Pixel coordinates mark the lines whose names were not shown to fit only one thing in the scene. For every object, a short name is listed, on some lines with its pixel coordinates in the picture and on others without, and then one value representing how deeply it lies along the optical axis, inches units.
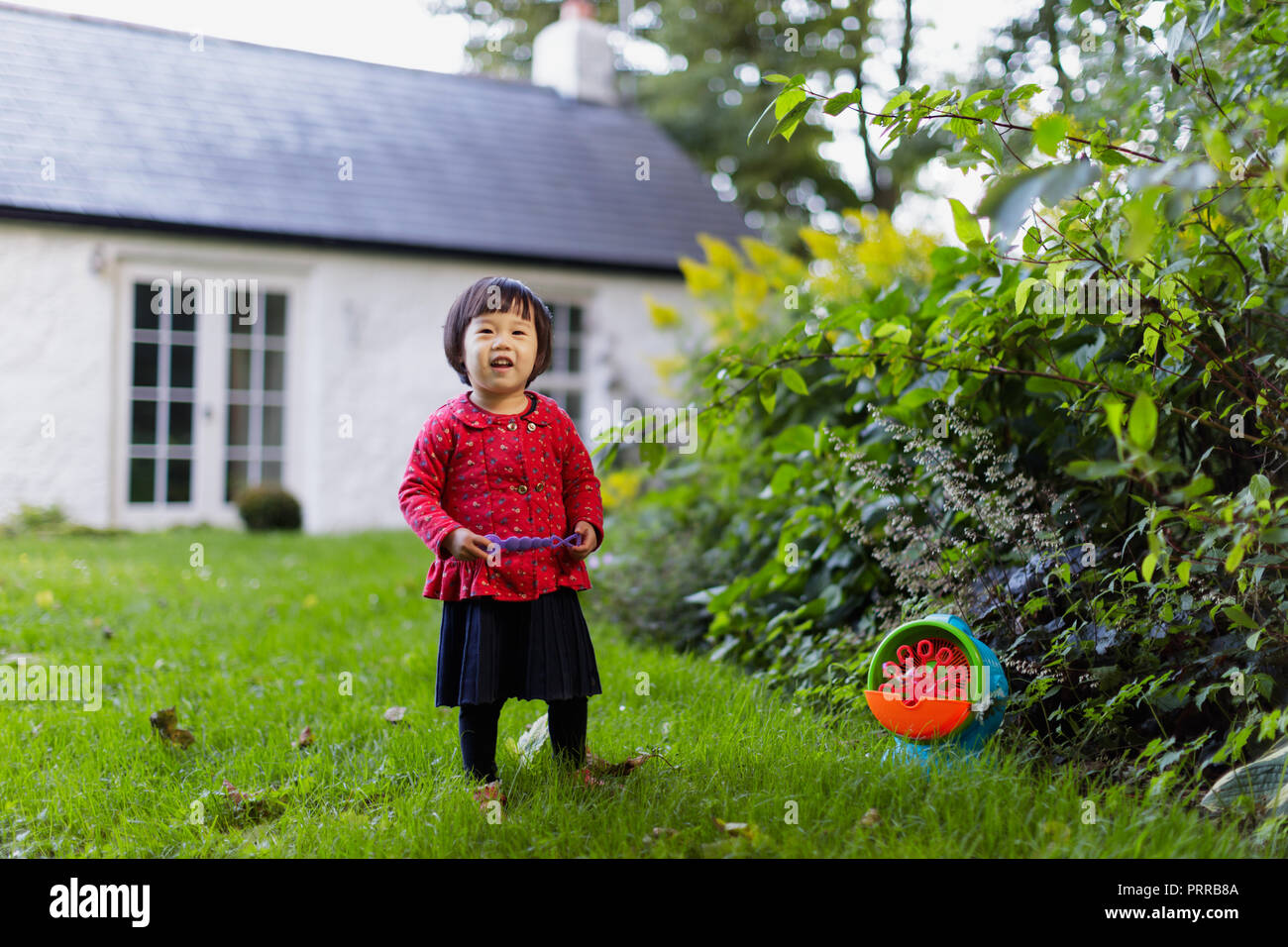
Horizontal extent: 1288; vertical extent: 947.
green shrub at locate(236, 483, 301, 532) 339.0
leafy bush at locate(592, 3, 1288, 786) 85.2
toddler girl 90.4
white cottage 330.0
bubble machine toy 92.8
